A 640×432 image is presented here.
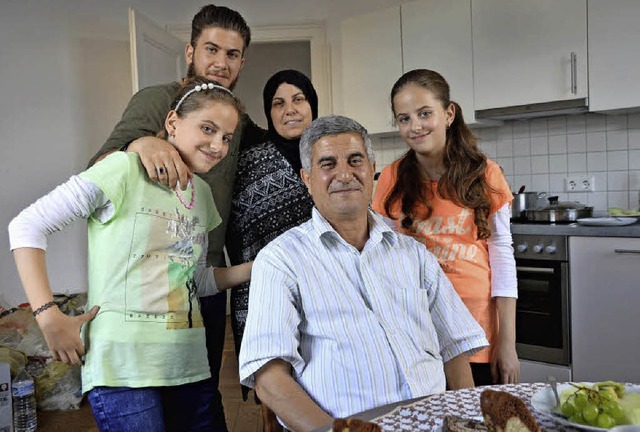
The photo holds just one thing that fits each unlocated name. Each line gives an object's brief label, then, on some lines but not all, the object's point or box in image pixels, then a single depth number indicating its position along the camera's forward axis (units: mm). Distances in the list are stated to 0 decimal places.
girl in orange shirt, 1660
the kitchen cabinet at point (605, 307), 2582
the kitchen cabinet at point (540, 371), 2773
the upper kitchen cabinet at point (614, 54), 2768
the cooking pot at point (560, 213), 2932
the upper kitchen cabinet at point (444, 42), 3293
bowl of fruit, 849
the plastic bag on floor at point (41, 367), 3055
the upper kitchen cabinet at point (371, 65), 3580
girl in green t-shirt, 1180
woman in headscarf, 1794
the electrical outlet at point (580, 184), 3238
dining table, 889
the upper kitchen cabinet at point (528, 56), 2924
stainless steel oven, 2764
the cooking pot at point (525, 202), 3109
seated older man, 1189
